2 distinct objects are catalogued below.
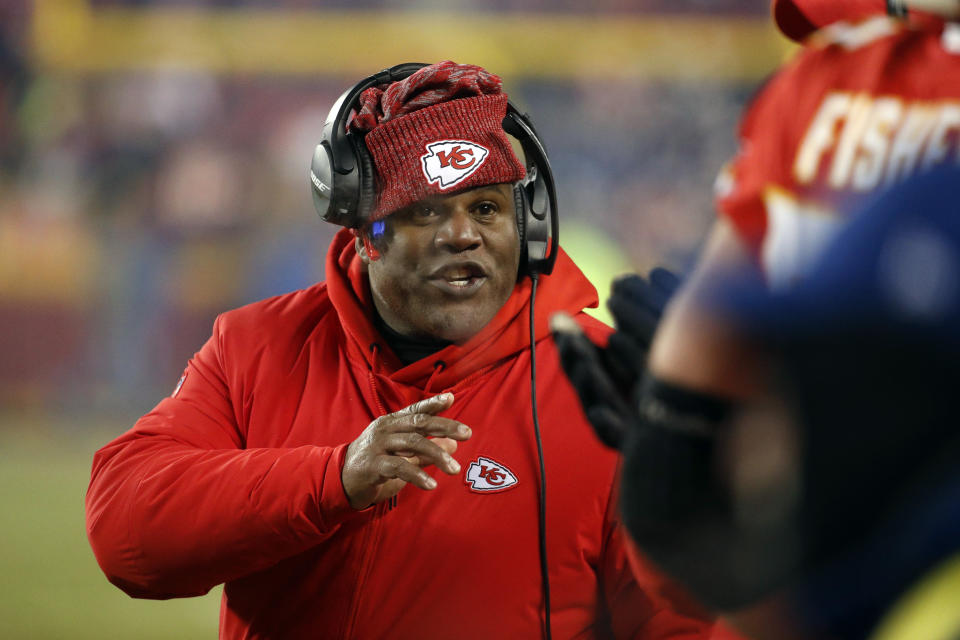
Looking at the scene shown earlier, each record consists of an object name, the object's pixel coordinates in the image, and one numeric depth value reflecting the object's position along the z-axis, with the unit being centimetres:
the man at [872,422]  713
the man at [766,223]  793
